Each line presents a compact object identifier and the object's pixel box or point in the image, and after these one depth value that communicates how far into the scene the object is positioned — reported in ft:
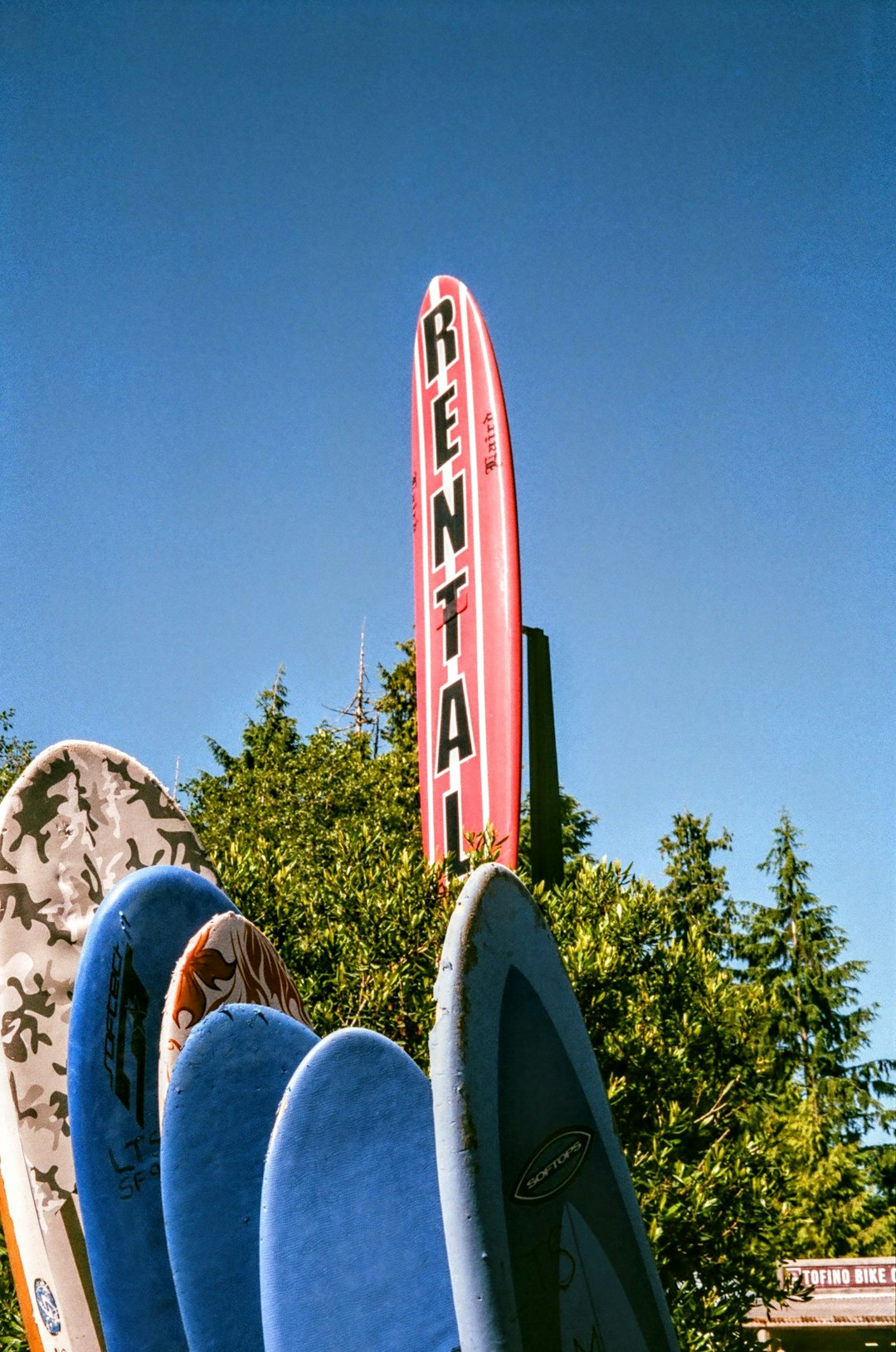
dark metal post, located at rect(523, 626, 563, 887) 26.32
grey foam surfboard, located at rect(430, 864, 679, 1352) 8.36
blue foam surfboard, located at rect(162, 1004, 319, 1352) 10.95
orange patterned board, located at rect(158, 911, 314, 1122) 12.03
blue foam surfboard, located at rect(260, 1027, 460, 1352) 10.19
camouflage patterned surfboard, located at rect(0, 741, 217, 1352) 13.73
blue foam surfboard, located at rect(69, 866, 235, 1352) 12.18
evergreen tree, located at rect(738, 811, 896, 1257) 74.38
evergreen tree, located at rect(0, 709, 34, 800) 91.61
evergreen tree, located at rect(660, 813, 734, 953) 101.65
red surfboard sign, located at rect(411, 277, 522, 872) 25.23
